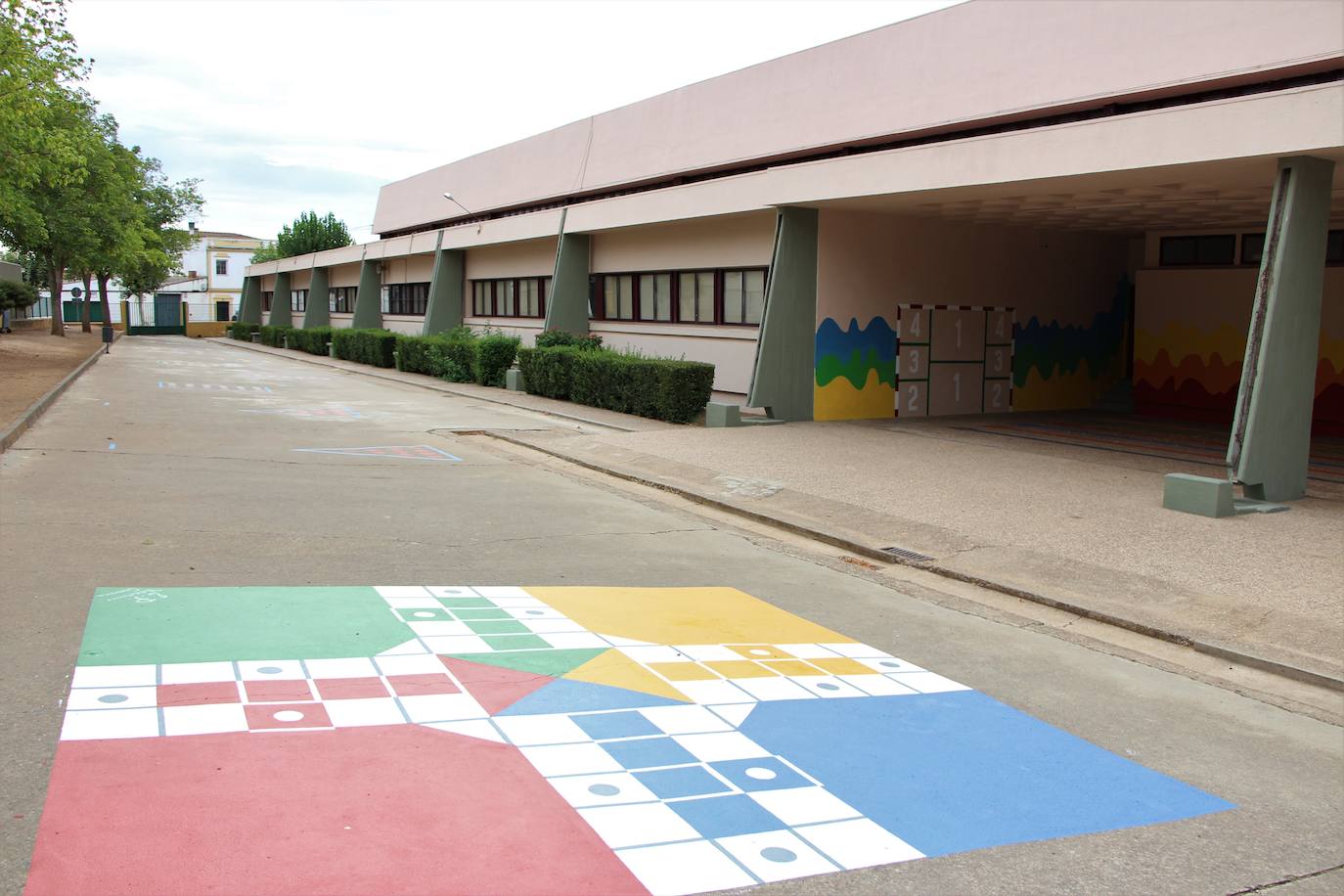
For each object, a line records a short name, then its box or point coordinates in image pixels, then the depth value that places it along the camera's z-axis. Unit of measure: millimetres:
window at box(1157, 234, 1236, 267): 21172
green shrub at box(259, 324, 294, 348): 53194
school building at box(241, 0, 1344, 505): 12078
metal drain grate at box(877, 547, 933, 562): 9848
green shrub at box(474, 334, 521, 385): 28875
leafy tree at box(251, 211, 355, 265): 66688
